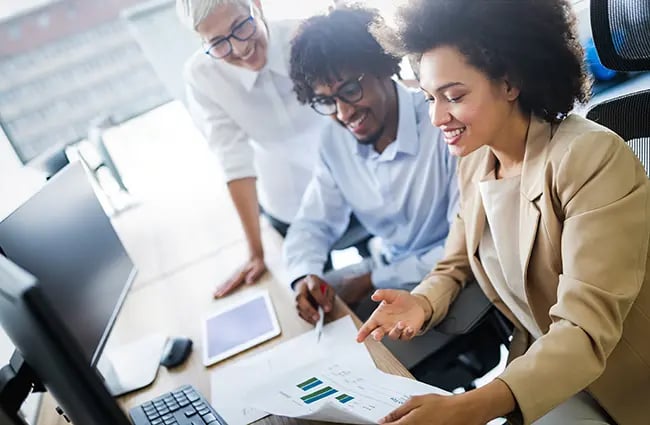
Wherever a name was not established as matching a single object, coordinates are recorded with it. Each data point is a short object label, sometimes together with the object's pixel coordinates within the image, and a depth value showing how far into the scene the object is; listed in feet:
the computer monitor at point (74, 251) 3.16
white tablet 3.97
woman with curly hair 2.50
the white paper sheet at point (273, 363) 3.28
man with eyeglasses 4.14
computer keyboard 3.08
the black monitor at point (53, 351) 2.02
